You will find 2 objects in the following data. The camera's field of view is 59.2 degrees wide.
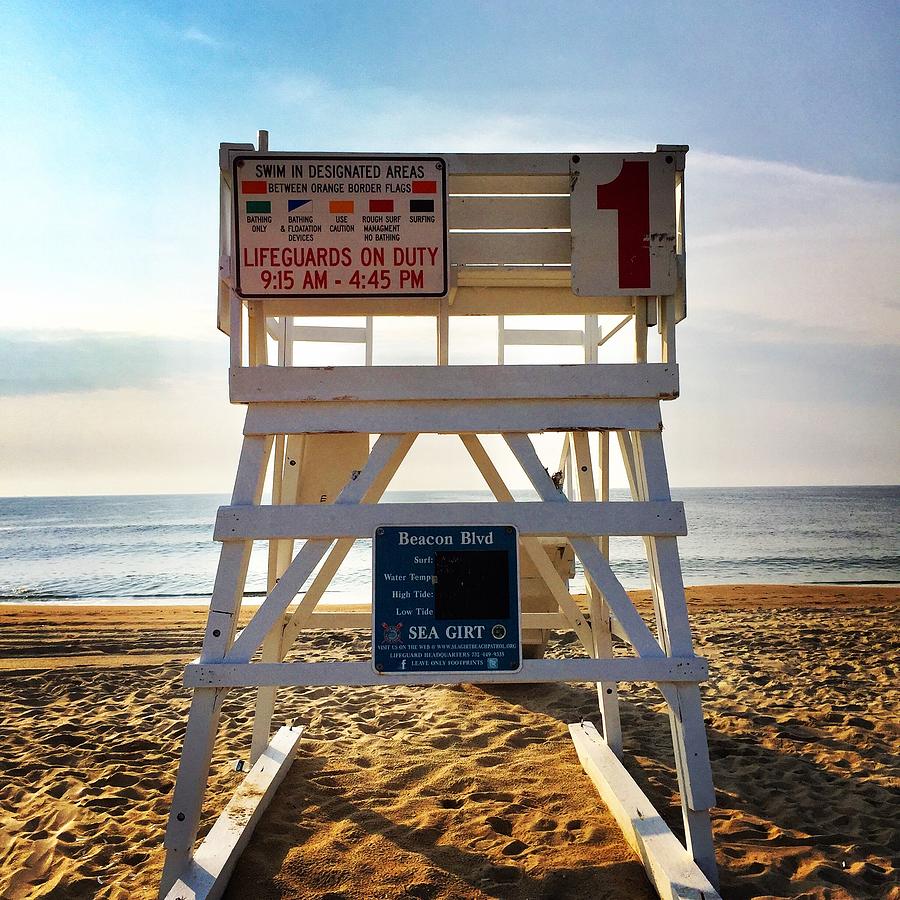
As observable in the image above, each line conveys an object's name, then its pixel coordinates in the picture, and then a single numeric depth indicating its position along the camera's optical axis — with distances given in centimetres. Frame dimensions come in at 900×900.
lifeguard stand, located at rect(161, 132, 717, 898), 357
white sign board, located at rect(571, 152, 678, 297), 383
